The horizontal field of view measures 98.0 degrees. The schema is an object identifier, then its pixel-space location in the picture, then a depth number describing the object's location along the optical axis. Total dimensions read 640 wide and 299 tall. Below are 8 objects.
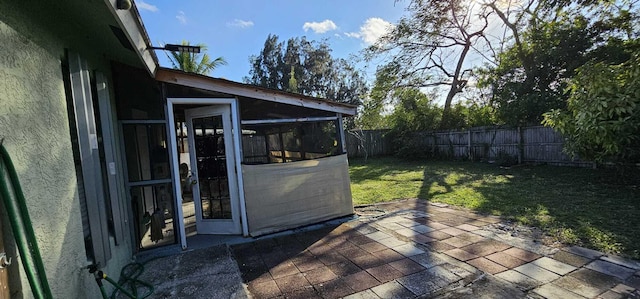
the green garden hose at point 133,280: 2.68
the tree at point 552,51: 9.34
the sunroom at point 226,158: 3.75
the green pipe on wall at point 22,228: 1.27
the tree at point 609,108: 5.07
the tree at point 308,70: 22.14
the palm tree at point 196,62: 11.64
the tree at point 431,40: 13.92
